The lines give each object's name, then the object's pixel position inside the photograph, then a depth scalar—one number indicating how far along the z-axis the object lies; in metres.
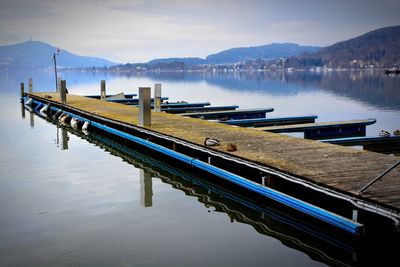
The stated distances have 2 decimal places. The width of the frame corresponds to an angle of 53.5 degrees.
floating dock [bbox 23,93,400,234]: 8.12
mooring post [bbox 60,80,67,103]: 31.12
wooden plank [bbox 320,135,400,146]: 17.07
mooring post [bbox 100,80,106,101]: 35.21
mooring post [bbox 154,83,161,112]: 21.95
